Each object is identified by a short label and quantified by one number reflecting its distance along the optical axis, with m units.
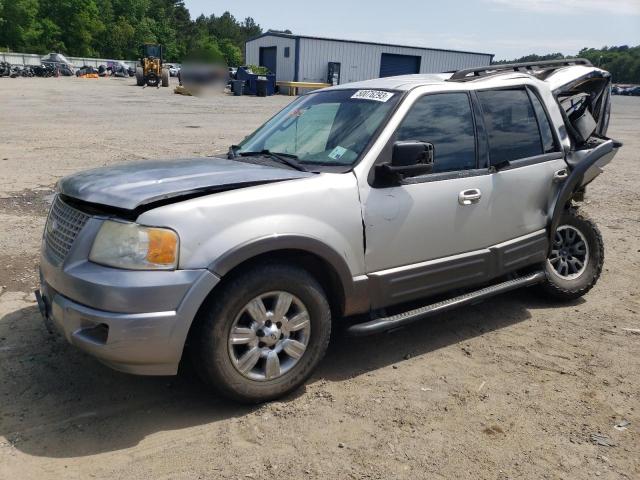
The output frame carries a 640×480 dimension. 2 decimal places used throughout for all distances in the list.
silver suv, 2.91
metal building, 43.44
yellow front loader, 41.34
